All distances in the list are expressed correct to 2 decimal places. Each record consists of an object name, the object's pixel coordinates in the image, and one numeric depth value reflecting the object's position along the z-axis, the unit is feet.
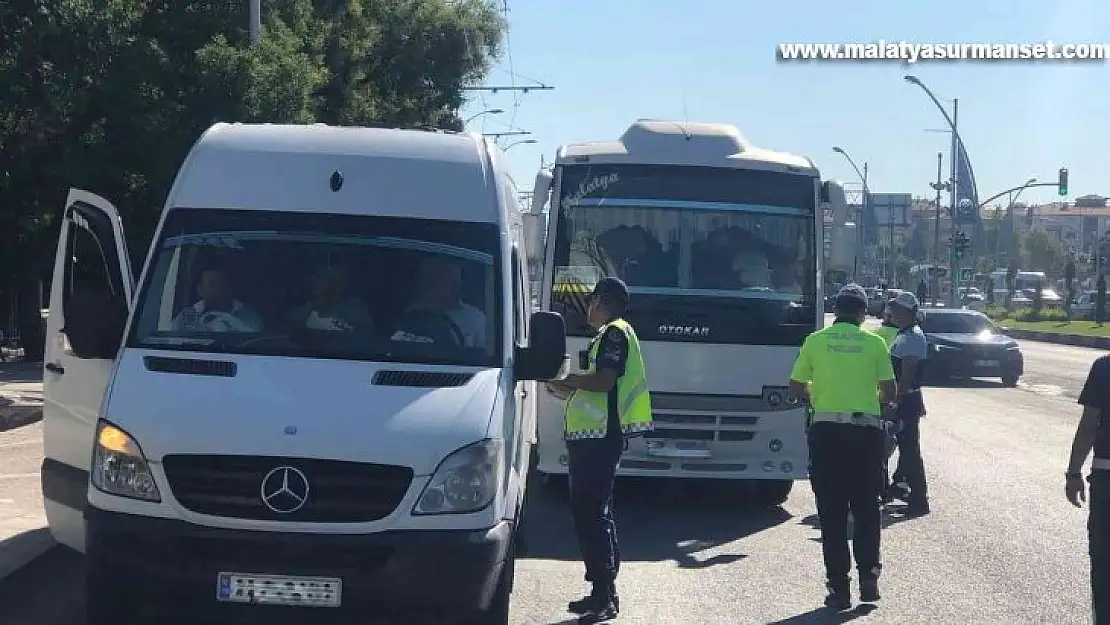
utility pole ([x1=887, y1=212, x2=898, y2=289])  297.78
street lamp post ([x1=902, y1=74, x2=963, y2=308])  151.05
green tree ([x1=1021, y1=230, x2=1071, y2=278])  464.24
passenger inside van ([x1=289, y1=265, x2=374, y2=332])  22.24
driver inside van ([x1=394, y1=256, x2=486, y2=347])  22.61
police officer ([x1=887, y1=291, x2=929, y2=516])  37.04
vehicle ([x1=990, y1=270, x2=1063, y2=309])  266.98
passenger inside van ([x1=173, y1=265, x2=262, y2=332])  22.16
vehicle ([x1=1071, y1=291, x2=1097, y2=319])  225.76
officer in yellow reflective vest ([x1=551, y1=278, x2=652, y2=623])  25.03
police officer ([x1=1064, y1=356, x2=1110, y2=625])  20.01
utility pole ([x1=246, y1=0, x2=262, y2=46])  63.57
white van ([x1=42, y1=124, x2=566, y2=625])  19.19
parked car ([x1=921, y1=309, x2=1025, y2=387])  89.86
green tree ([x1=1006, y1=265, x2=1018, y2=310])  257.77
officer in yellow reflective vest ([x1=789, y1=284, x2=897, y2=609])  26.91
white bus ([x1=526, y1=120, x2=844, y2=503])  36.94
